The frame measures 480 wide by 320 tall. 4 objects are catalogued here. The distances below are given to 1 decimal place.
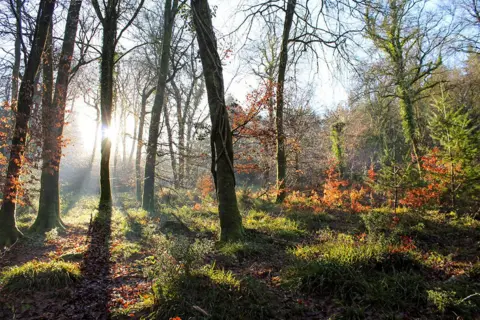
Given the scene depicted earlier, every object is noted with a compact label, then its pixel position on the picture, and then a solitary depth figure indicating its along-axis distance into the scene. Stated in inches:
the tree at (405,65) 588.4
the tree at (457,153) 293.1
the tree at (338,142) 707.6
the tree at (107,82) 321.1
